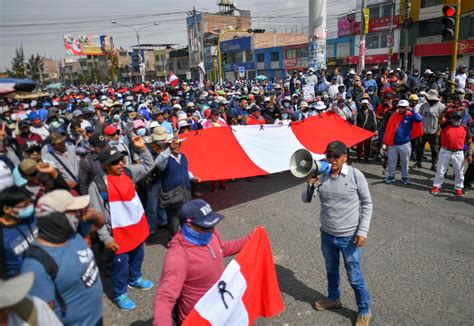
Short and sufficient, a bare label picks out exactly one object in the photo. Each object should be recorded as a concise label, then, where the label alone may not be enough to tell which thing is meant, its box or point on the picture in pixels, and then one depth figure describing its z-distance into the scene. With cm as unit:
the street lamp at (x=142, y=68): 3433
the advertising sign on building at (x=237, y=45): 5956
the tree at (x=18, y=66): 4754
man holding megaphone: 337
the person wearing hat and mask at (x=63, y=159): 502
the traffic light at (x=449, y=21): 948
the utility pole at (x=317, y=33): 1599
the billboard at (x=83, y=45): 8406
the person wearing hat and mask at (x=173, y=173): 464
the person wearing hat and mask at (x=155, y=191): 468
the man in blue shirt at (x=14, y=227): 268
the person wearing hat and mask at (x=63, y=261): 215
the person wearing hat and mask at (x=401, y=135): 729
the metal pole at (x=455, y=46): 948
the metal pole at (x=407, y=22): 1967
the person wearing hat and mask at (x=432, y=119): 813
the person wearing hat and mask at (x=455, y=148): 661
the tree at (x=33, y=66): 5764
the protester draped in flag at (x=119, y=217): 362
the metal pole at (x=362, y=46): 1907
